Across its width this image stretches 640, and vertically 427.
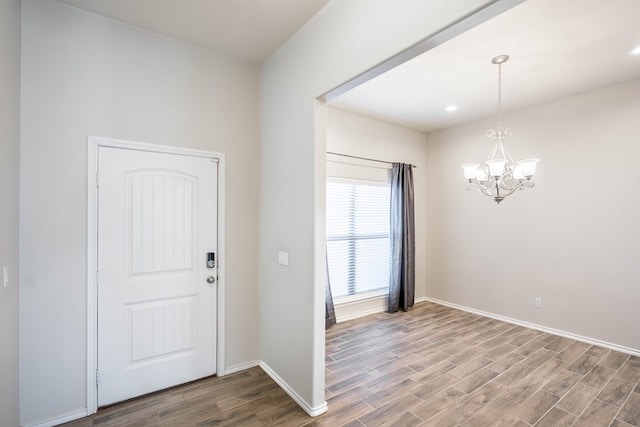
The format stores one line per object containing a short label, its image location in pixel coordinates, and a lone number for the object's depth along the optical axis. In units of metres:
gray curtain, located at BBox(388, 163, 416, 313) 4.71
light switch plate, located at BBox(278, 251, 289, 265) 2.56
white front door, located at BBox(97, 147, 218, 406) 2.29
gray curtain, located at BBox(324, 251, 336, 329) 3.95
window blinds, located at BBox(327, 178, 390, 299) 4.23
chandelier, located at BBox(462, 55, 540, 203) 2.81
